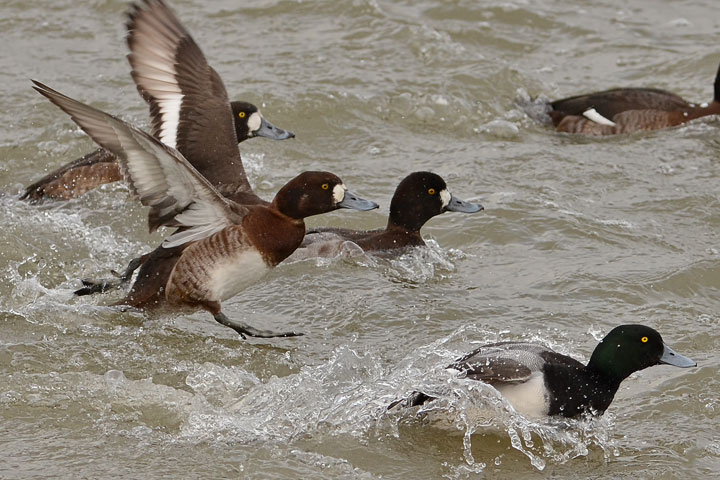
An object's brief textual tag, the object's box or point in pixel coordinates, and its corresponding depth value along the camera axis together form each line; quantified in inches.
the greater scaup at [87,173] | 679.7
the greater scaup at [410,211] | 633.6
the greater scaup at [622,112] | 806.5
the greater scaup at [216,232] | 482.3
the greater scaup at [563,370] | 431.2
